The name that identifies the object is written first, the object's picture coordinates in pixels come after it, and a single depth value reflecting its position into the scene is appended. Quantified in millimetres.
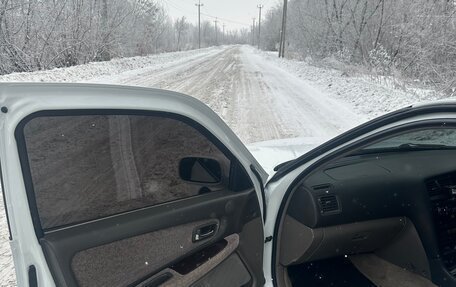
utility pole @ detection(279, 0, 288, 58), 36353
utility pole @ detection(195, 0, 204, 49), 73238
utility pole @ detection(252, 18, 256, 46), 128925
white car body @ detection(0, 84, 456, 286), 1163
